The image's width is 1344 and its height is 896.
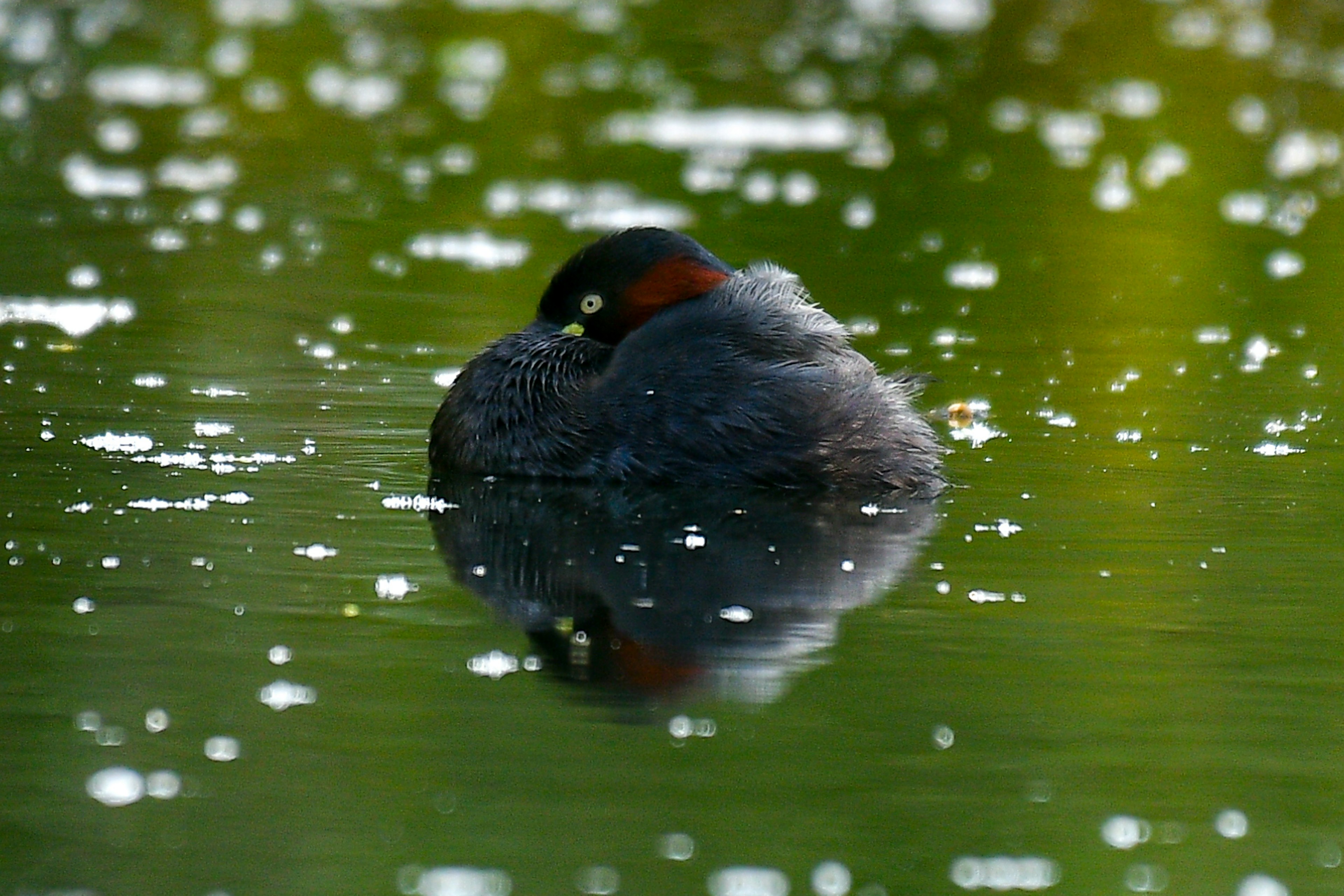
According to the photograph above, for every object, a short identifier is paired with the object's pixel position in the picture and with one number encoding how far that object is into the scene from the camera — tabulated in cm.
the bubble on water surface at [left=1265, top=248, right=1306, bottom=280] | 2619
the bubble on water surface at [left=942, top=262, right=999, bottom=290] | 2508
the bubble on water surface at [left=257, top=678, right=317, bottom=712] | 1046
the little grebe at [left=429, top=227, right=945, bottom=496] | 1561
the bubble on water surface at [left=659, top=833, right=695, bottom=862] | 881
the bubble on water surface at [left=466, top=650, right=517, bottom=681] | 1107
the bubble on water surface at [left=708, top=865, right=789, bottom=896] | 851
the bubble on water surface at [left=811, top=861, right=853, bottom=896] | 855
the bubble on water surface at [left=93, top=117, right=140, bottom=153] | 3262
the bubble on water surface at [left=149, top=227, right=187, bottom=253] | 2539
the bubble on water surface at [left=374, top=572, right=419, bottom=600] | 1248
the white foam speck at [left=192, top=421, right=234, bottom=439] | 1662
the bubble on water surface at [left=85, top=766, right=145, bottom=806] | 920
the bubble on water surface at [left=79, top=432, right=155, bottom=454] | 1597
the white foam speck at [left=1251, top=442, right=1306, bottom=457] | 1703
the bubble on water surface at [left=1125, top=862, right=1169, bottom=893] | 869
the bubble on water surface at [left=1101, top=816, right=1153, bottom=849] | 916
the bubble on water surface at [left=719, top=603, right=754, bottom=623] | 1213
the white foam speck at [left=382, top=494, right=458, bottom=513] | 1487
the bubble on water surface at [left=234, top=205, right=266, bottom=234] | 2706
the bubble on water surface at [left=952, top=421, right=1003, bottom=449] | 1750
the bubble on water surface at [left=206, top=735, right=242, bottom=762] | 970
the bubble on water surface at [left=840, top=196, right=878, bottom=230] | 2887
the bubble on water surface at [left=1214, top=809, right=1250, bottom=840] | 928
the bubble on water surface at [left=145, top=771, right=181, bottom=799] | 927
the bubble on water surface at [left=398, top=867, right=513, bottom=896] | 841
